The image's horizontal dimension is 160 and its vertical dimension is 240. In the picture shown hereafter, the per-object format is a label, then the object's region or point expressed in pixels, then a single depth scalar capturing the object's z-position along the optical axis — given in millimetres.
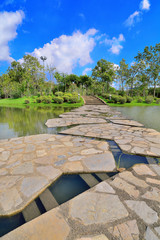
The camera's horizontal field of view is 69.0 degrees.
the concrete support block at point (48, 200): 1288
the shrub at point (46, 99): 16539
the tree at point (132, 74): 25109
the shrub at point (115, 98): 17072
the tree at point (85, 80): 32275
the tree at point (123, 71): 26297
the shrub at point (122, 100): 16844
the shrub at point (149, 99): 18141
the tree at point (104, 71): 27198
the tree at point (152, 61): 23498
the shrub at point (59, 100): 16216
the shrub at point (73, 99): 16438
